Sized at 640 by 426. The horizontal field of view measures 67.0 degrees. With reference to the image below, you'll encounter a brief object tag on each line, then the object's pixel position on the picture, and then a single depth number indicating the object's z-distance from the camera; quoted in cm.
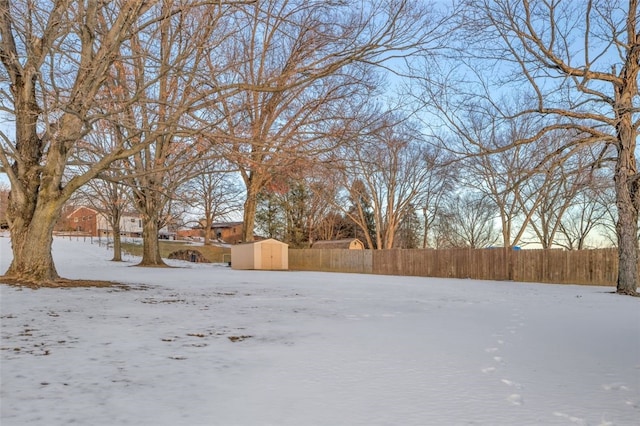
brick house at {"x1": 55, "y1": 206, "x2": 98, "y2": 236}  6156
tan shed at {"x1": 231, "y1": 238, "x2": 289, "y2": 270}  2833
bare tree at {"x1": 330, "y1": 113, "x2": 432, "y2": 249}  3247
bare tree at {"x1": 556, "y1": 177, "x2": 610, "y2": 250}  3653
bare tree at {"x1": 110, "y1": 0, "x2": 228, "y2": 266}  845
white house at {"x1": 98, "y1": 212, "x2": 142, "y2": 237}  6348
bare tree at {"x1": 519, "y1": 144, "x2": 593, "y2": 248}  2810
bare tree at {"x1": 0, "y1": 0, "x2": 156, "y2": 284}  891
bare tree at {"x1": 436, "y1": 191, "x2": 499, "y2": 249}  4531
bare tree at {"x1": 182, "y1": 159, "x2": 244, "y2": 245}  3778
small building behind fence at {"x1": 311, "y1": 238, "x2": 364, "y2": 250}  3741
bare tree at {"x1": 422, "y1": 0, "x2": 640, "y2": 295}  1297
